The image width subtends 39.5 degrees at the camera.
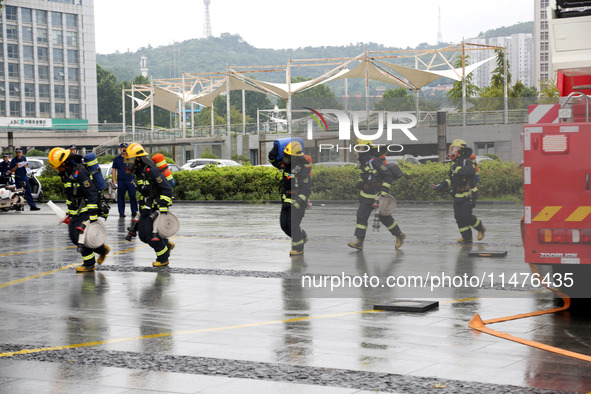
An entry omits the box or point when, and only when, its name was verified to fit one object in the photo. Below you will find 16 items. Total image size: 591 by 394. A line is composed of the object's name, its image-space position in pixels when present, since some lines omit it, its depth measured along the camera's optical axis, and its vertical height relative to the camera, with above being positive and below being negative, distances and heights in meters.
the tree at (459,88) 60.26 +4.87
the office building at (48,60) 116.81 +14.78
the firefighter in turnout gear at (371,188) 12.68 -0.52
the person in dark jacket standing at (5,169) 25.11 -0.25
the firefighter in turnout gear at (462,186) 13.65 -0.55
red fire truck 7.63 -0.31
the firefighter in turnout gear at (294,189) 13.23 -0.53
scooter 25.05 -1.09
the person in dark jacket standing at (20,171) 25.05 -0.31
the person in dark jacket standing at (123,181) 21.03 -0.56
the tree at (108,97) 133.62 +10.13
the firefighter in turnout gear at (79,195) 11.85 -0.51
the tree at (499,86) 58.66 +4.99
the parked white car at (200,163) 44.59 -0.28
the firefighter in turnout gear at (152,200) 12.23 -0.62
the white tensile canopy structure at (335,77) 49.00 +5.30
